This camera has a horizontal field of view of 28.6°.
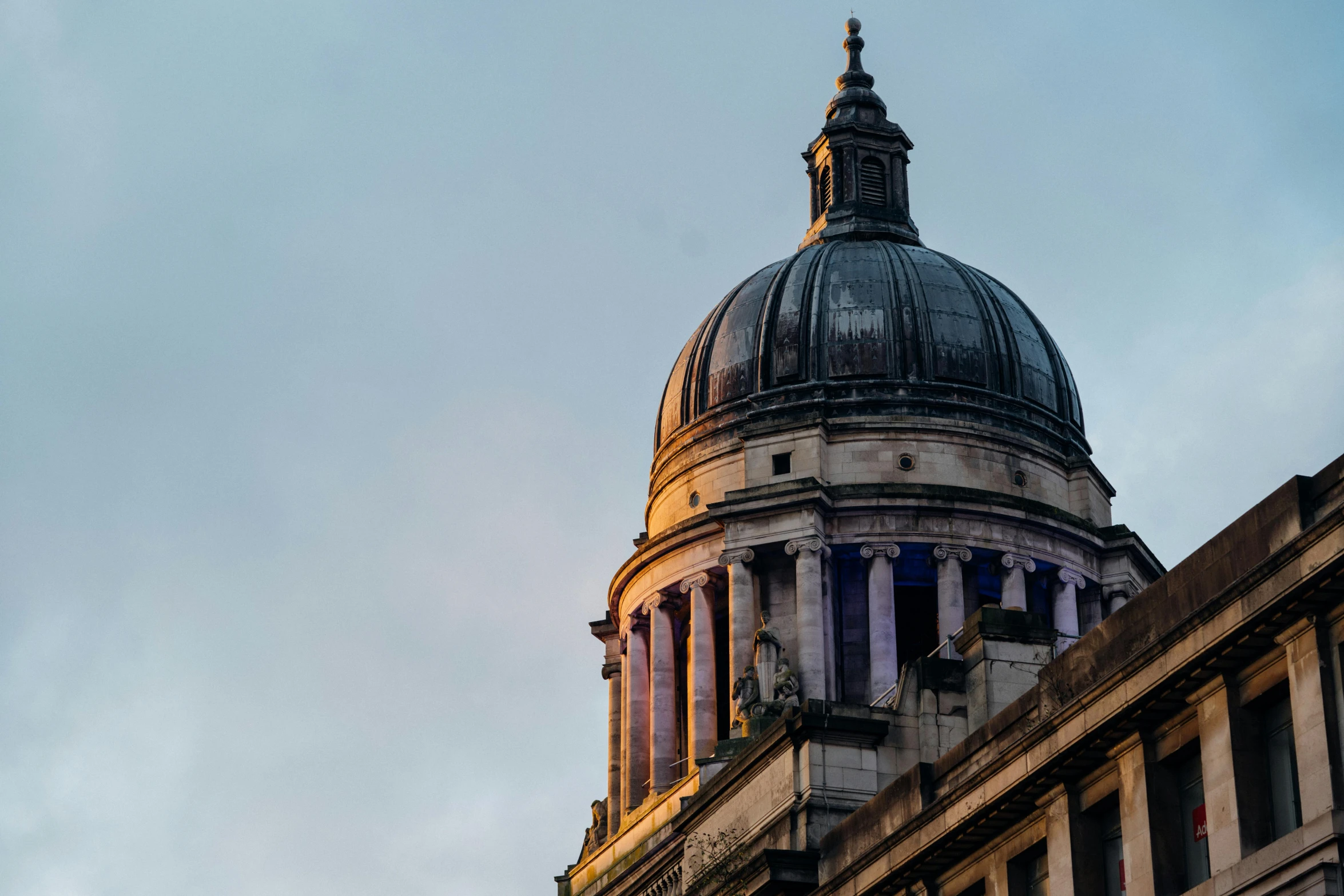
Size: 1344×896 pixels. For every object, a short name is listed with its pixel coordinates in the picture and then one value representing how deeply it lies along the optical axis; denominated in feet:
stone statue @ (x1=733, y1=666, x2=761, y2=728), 219.00
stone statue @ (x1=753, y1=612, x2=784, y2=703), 226.17
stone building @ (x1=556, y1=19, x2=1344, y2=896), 111.65
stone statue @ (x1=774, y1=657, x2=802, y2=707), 217.15
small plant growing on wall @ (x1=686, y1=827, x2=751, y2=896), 158.40
